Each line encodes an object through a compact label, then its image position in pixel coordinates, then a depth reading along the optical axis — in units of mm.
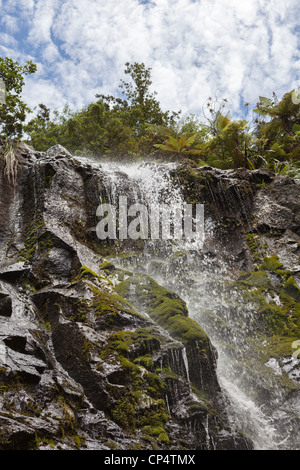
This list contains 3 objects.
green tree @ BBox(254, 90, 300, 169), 14320
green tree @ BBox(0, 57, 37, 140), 12164
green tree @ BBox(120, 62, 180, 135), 20578
